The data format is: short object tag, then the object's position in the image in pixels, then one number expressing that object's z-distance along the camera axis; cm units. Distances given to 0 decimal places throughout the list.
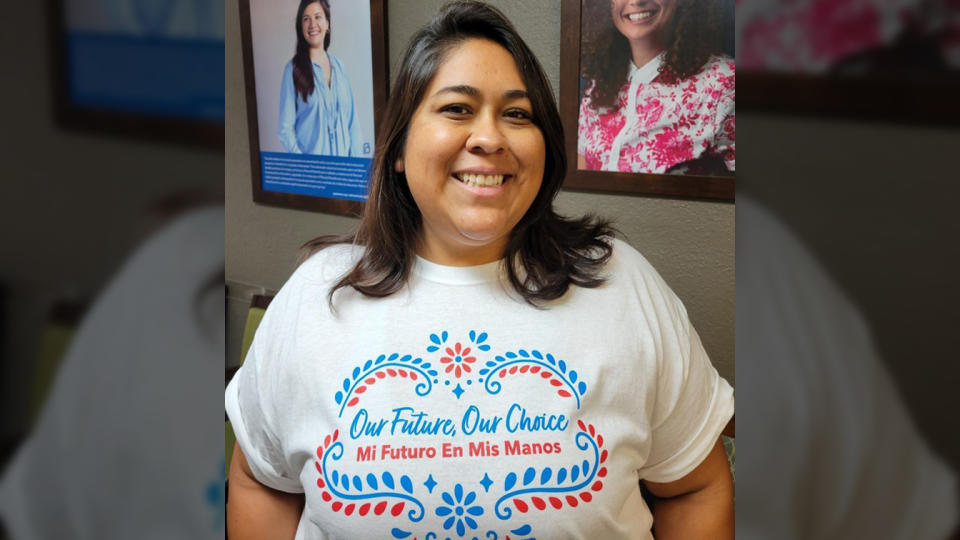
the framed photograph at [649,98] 70
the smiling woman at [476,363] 60
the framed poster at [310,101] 78
